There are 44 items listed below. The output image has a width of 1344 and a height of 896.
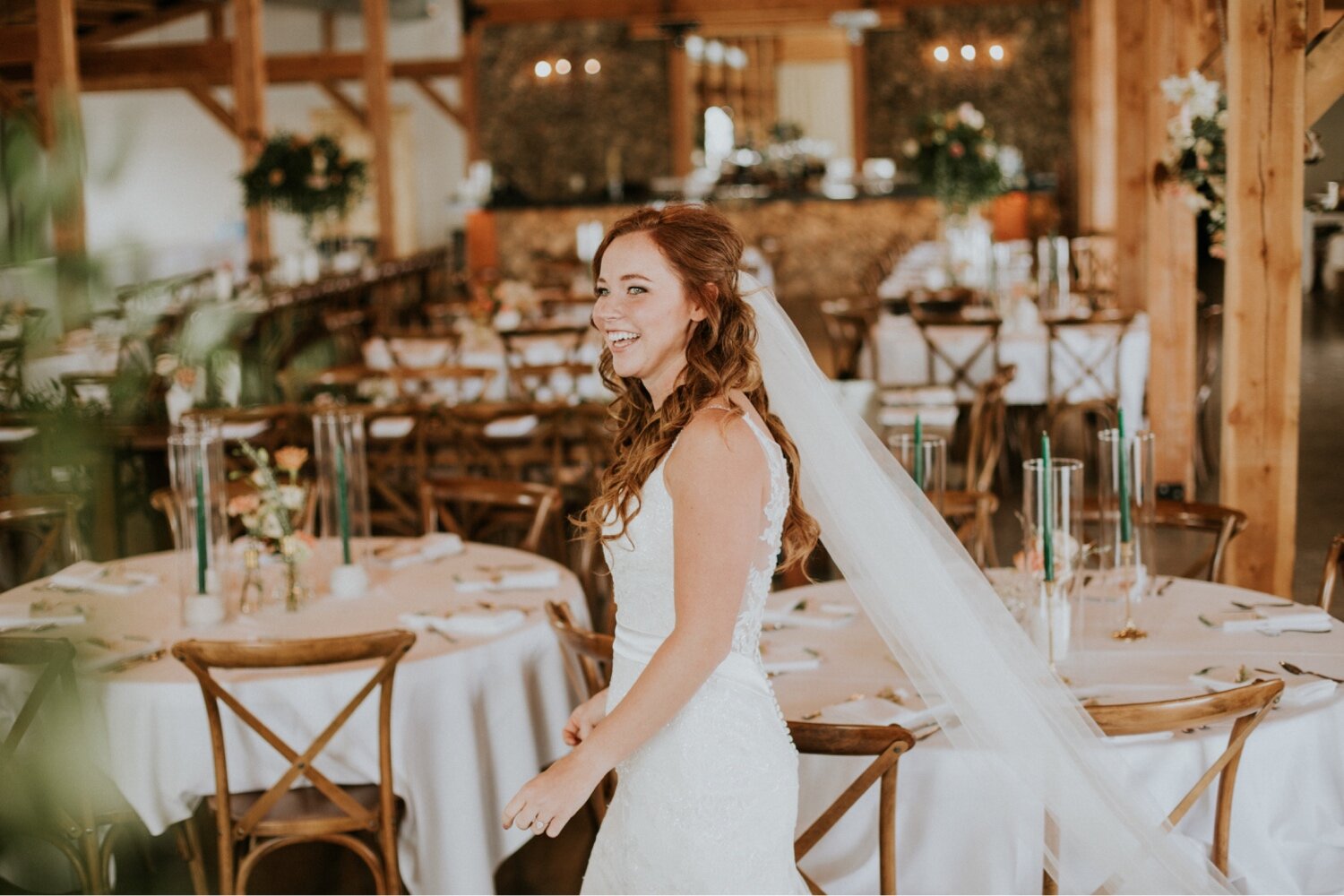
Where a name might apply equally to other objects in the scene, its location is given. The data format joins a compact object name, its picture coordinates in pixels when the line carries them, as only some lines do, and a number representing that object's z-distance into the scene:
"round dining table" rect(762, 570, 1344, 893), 2.54
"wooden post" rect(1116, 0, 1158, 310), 7.87
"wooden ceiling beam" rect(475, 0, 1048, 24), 15.13
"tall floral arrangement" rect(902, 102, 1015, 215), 9.09
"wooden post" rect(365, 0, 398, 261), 12.84
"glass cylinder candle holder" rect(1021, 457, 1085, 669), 2.89
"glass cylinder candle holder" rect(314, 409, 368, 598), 3.69
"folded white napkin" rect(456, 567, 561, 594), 3.71
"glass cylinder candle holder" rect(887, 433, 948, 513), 3.14
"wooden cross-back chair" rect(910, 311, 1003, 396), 7.59
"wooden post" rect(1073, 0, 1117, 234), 12.08
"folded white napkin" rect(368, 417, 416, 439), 6.47
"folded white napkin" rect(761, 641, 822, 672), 3.03
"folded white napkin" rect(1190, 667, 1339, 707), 2.71
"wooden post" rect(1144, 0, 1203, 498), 6.86
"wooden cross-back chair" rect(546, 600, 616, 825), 2.72
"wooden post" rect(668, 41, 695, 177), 17.62
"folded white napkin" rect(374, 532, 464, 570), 3.99
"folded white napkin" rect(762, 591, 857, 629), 3.36
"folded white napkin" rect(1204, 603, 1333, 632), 3.18
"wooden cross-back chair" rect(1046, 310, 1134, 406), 7.47
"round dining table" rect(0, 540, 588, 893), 3.06
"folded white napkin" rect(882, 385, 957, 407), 7.02
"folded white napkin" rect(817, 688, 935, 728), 2.67
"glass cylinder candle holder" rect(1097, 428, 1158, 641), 3.13
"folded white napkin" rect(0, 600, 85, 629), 2.73
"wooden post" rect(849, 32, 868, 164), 17.69
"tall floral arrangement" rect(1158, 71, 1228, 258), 4.93
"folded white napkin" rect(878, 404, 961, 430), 6.72
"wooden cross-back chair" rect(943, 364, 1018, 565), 4.04
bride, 1.89
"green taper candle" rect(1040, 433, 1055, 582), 2.85
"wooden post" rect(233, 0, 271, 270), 11.32
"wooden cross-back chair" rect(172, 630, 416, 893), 2.80
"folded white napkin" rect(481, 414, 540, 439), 6.58
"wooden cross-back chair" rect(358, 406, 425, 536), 6.07
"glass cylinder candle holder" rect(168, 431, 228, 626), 3.29
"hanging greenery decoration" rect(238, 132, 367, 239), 10.45
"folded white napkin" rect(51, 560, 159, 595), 3.35
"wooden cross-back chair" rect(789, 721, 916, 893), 2.30
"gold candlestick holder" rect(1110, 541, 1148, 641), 3.14
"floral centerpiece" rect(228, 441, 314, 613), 3.54
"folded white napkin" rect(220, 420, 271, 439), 6.52
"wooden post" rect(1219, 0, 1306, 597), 3.96
